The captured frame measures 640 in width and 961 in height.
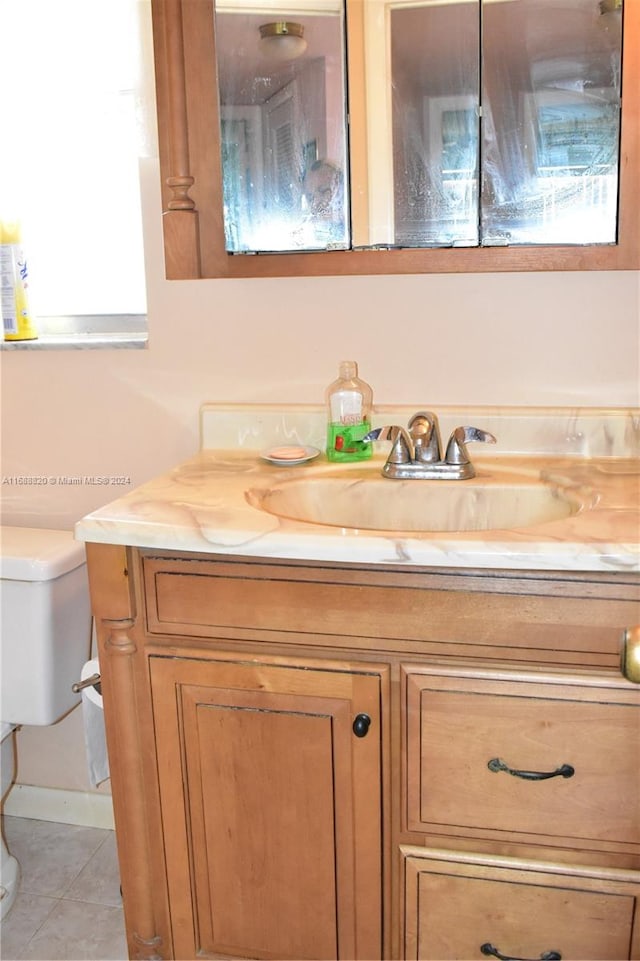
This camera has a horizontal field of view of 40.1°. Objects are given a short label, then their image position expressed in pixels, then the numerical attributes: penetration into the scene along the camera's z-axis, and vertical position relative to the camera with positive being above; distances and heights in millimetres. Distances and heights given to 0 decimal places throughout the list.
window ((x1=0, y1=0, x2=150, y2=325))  1582 +263
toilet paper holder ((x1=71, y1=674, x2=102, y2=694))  1446 -631
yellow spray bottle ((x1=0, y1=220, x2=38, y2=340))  1638 +21
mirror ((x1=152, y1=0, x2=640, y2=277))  1267 +224
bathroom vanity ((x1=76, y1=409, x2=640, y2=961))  1045 -551
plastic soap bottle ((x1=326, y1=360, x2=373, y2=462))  1437 -213
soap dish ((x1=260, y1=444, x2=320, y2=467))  1416 -265
